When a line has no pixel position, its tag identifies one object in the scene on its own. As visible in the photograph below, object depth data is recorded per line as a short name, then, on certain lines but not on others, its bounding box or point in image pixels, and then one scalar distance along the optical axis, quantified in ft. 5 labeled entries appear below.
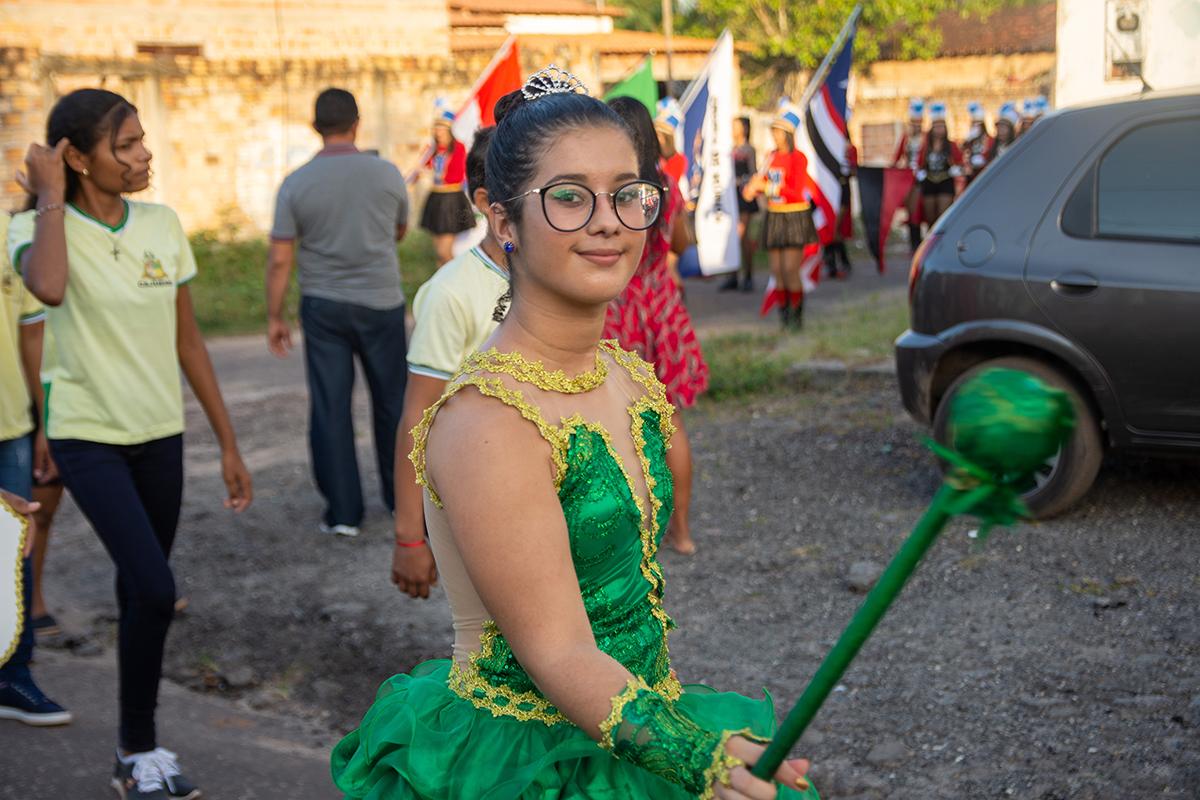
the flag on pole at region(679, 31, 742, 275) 45.01
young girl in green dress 6.29
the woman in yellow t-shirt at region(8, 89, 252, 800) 13.39
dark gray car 19.54
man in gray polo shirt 22.84
